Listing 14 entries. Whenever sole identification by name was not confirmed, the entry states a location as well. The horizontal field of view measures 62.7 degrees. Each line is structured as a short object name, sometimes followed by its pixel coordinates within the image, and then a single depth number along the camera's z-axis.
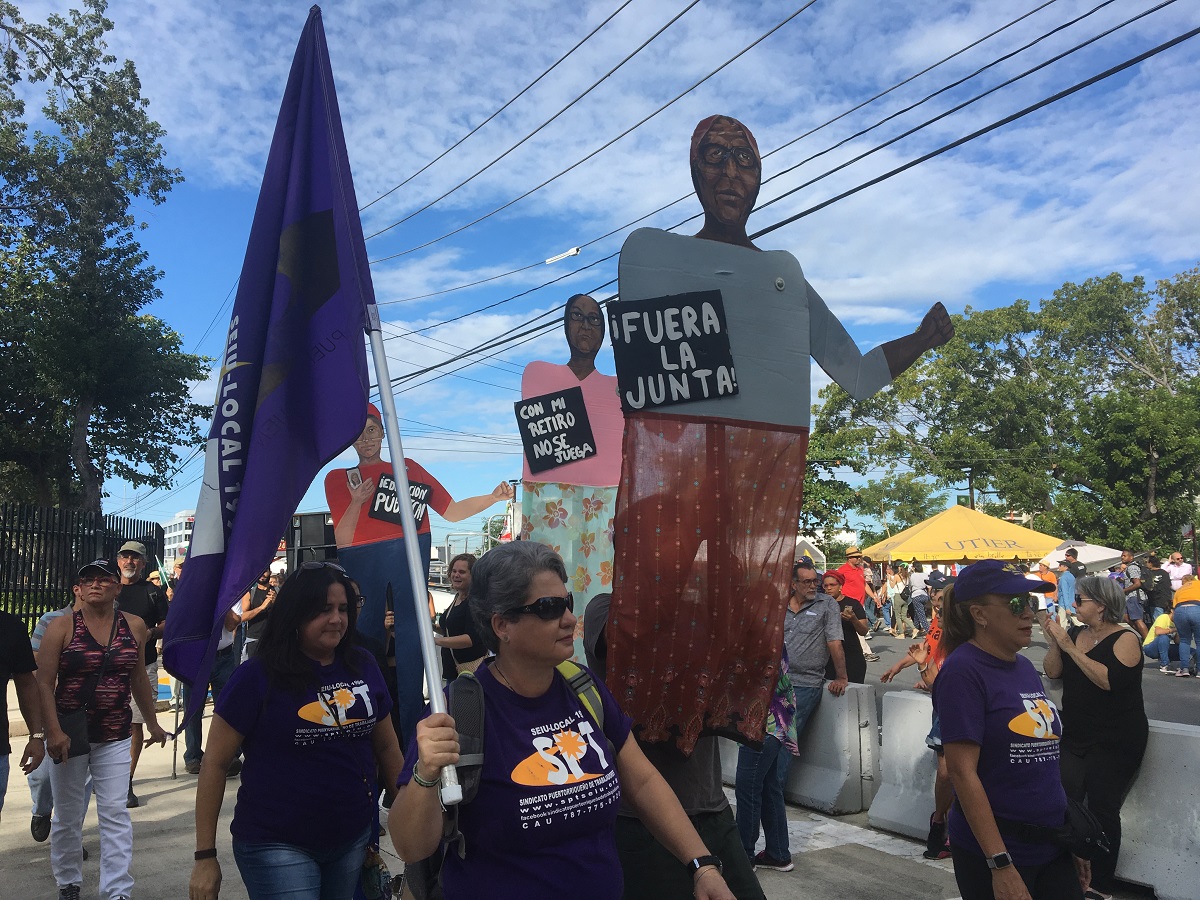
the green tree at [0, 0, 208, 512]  25.34
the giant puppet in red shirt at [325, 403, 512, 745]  7.30
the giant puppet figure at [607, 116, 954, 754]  3.61
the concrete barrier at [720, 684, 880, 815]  7.40
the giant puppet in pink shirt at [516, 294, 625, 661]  6.21
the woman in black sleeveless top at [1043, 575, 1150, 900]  5.07
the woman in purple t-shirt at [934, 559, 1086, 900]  3.28
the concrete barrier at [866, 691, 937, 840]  6.67
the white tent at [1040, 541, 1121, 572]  25.34
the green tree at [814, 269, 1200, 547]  33.66
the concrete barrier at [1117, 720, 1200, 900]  5.28
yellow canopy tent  22.39
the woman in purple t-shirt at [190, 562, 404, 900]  3.36
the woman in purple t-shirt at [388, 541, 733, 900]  2.31
